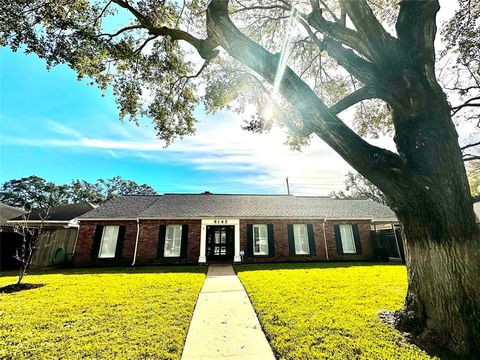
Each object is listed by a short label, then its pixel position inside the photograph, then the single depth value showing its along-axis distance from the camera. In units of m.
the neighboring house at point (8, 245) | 13.13
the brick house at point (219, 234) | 12.46
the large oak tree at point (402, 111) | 2.89
